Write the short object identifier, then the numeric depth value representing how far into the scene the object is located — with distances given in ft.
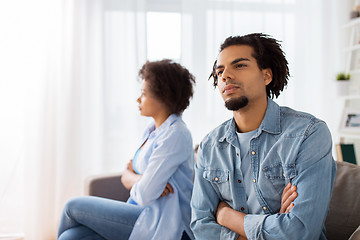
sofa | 3.81
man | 3.21
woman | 4.88
